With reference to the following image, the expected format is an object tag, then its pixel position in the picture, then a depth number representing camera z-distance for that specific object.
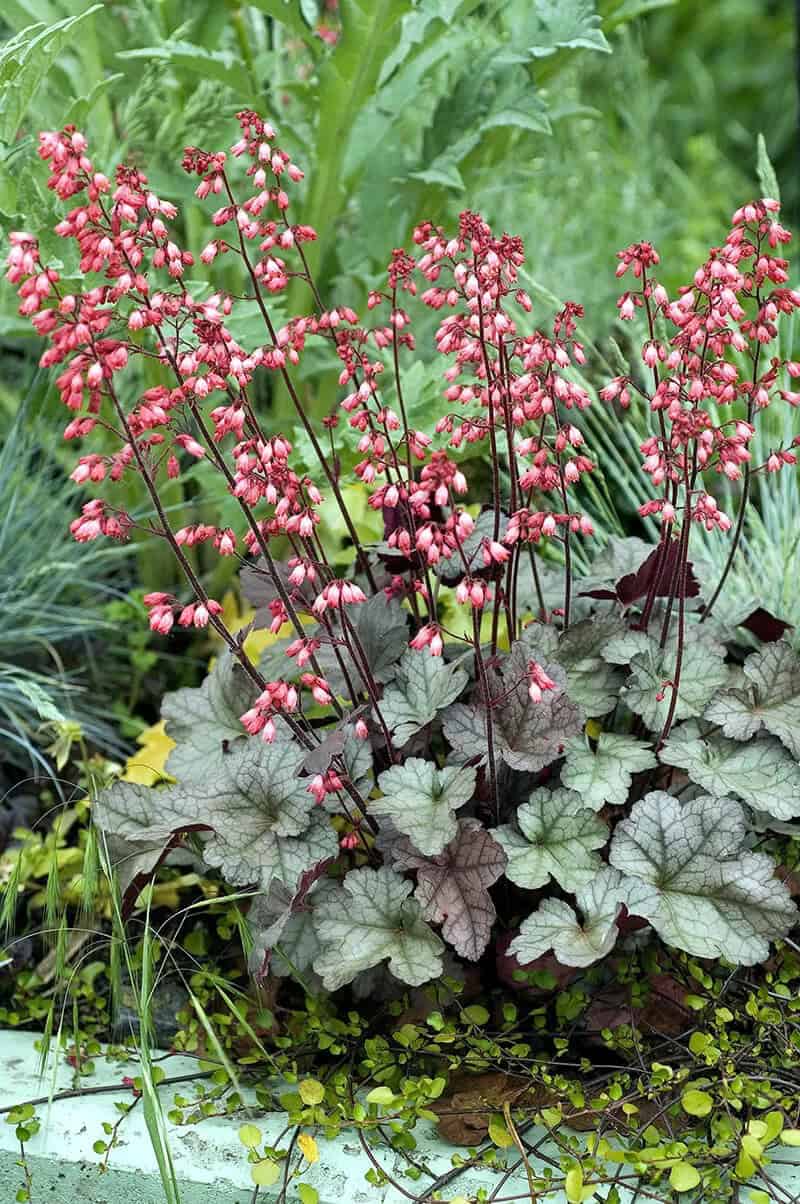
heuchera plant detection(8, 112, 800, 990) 1.40
